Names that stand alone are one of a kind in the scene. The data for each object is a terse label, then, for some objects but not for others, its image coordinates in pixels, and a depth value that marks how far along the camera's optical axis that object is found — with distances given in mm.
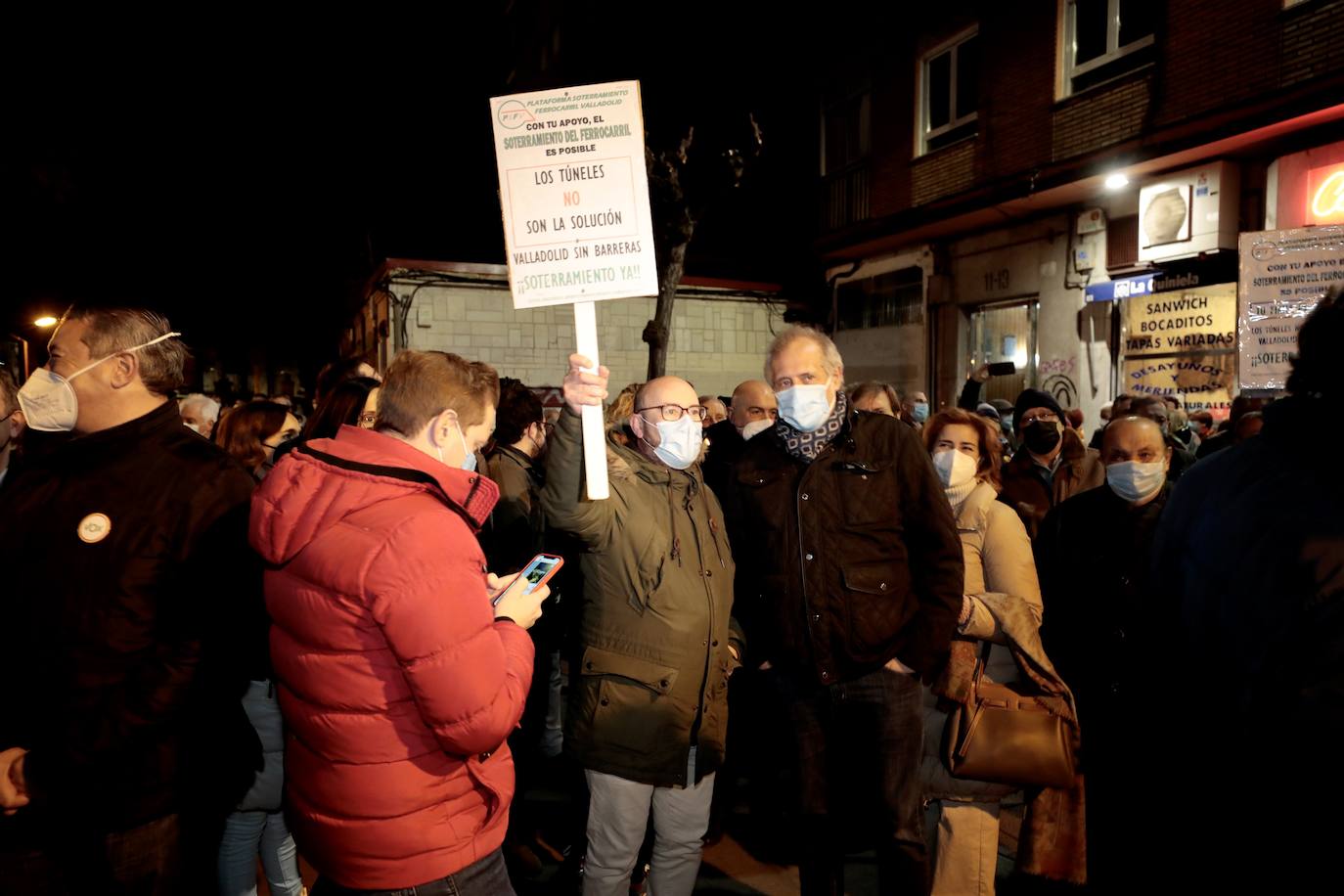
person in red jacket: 1825
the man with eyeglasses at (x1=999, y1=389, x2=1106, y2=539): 5262
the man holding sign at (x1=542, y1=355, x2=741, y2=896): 2801
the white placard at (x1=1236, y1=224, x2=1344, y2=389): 4312
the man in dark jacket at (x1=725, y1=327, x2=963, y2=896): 3045
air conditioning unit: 9539
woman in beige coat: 3195
